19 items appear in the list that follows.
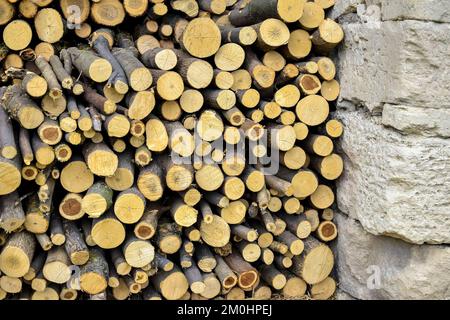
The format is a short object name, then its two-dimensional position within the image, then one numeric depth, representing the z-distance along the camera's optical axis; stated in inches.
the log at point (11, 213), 110.4
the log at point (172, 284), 123.4
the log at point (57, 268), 117.0
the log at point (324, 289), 139.2
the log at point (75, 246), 116.6
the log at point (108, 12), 131.0
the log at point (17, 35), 123.8
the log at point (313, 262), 134.3
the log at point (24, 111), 109.3
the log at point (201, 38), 121.3
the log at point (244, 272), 127.6
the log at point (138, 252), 118.3
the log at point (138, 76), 114.5
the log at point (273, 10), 123.0
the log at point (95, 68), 114.0
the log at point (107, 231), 115.8
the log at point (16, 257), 113.6
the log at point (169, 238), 121.6
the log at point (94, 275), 117.0
